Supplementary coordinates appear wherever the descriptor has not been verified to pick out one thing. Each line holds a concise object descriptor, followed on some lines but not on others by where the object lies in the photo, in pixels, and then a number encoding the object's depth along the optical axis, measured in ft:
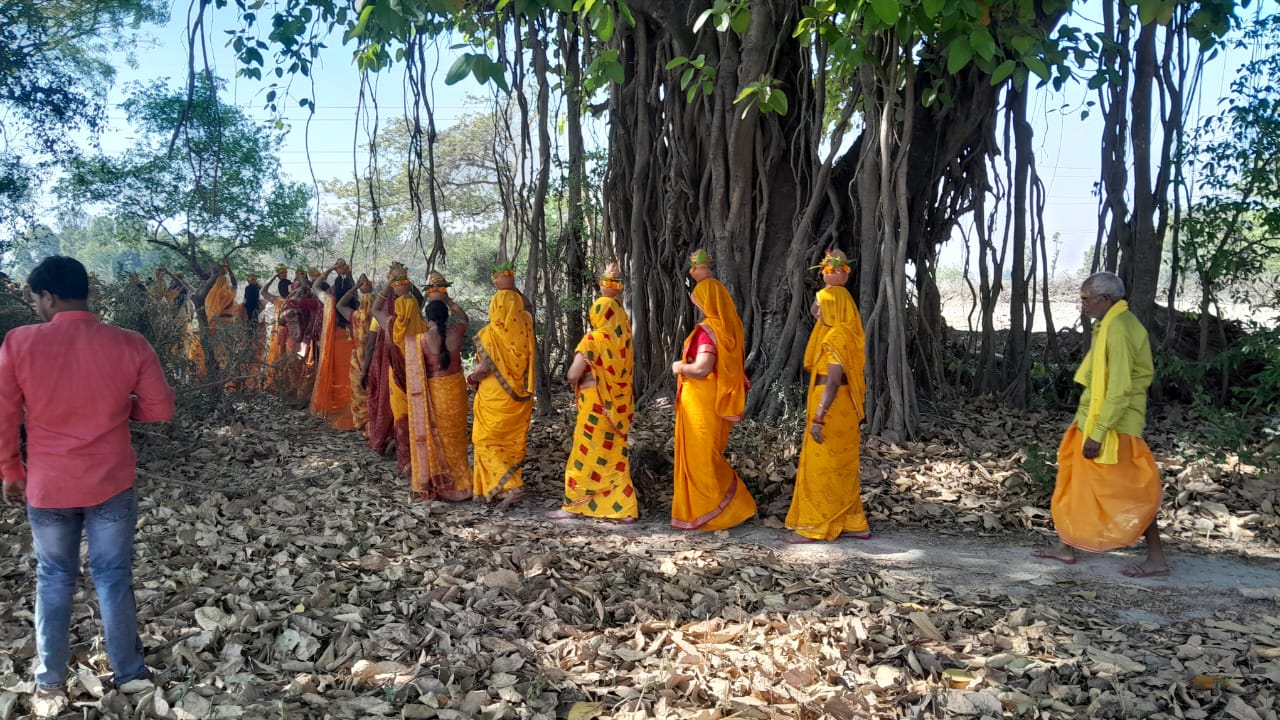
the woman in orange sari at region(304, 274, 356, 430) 26.25
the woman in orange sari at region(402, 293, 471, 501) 17.89
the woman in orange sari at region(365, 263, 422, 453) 19.58
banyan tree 20.07
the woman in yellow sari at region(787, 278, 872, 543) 14.94
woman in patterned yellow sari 16.55
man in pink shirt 8.53
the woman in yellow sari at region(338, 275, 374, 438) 24.06
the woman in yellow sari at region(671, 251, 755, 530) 15.57
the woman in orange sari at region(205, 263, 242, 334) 31.86
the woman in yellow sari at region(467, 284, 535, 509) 17.46
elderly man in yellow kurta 12.74
